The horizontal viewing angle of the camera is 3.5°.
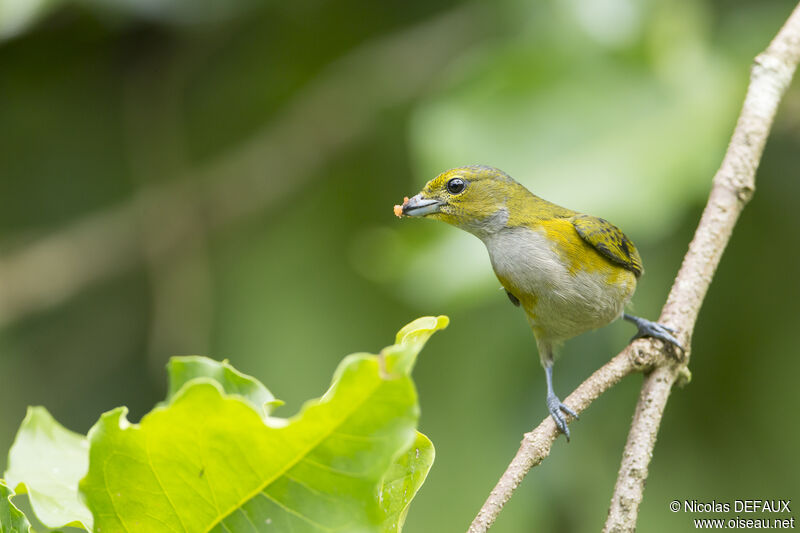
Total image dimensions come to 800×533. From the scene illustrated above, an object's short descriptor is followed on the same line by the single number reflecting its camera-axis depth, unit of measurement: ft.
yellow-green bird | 9.61
